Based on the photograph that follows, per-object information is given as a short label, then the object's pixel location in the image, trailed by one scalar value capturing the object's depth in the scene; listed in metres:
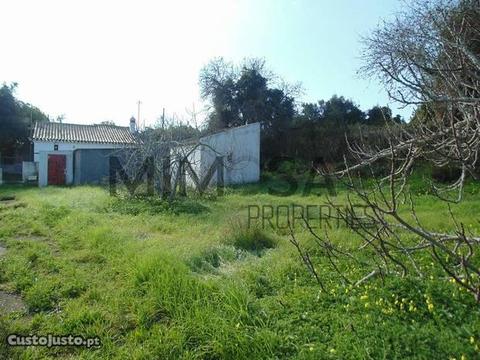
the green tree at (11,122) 26.53
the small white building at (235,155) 14.99
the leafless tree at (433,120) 1.81
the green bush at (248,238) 5.52
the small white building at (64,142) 20.16
